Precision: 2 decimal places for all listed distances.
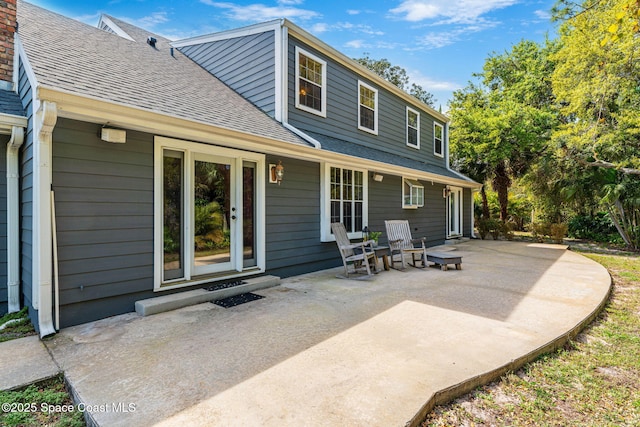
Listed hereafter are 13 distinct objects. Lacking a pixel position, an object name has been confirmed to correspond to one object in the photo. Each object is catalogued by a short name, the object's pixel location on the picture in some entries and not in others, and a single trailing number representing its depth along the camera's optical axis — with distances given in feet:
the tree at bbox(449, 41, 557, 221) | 44.14
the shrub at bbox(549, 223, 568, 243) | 37.83
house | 11.34
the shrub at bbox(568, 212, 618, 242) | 42.63
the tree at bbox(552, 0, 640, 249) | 28.68
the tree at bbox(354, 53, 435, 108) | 80.02
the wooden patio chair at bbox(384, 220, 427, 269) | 22.52
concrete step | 12.80
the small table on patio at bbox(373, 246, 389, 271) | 21.21
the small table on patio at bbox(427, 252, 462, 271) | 21.84
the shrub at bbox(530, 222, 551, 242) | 39.70
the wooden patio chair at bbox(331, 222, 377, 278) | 19.61
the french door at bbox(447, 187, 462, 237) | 41.22
